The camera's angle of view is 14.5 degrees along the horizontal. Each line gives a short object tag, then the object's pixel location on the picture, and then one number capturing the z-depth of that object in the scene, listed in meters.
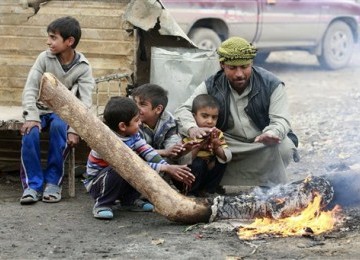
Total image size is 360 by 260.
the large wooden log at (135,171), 10.09
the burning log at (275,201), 10.10
